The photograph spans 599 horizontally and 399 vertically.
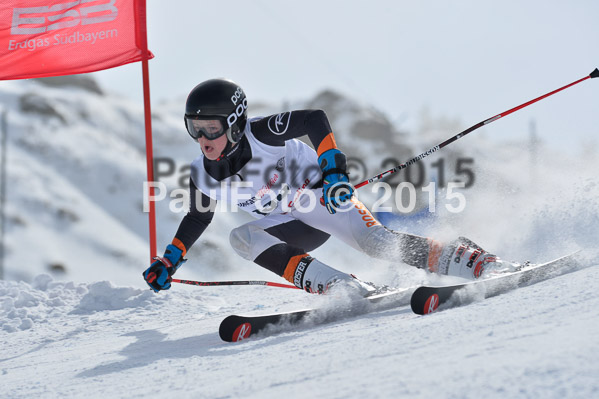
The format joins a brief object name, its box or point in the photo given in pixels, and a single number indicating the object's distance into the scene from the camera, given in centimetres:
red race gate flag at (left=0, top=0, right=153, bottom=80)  1205
